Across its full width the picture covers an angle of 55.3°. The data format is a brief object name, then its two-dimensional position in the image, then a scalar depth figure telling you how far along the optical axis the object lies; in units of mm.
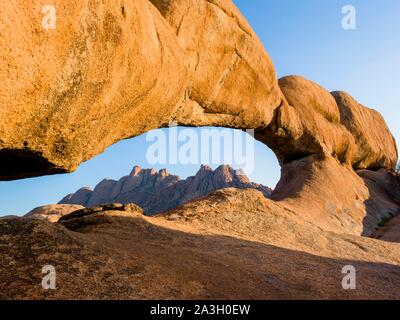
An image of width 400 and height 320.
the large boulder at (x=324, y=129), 25105
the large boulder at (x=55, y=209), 36125
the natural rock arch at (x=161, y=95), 6828
